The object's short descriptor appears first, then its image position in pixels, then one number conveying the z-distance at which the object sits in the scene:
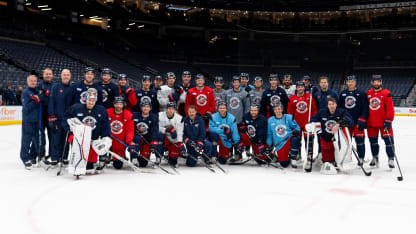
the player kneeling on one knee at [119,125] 5.56
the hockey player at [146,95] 6.47
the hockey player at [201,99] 6.81
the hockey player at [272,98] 6.43
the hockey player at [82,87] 5.41
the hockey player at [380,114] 5.60
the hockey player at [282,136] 5.74
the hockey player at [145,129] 5.72
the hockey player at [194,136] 5.80
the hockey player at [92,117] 5.02
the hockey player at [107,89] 5.85
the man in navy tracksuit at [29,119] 5.39
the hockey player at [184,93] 6.95
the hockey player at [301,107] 6.34
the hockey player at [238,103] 7.01
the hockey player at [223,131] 6.23
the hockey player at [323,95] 6.15
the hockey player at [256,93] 6.90
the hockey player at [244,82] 7.09
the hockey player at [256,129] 6.10
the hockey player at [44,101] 5.50
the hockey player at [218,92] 7.09
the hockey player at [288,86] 6.84
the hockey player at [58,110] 5.30
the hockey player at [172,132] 5.80
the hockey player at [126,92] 6.21
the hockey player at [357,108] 5.65
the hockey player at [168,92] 6.68
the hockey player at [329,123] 5.37
